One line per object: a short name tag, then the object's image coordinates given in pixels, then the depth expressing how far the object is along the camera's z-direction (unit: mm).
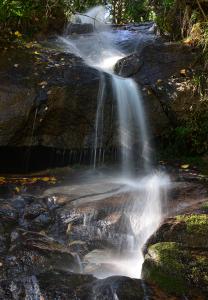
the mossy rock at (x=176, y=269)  4086
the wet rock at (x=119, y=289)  3859
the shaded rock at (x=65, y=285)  3959
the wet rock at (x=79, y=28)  12969
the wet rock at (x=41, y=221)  5840
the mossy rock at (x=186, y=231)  4711
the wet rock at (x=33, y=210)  6032
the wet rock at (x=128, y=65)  9284
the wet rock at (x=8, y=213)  5770
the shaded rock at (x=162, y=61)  9023
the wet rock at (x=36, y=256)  4613
